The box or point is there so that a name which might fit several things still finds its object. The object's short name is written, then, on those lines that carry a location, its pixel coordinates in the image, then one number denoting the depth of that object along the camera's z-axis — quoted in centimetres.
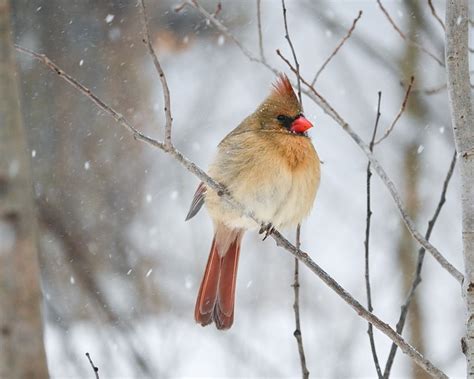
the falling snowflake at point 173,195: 1178
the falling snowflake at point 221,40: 1417
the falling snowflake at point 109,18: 1296
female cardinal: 605
